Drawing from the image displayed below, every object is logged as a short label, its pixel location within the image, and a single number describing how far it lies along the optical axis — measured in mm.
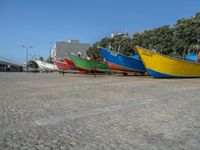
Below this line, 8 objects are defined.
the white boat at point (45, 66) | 33748
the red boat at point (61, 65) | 23841
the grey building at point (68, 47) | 71648
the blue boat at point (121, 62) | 15853
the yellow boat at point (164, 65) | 11802
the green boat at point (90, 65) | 18694
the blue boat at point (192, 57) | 16304
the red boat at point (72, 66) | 19702
